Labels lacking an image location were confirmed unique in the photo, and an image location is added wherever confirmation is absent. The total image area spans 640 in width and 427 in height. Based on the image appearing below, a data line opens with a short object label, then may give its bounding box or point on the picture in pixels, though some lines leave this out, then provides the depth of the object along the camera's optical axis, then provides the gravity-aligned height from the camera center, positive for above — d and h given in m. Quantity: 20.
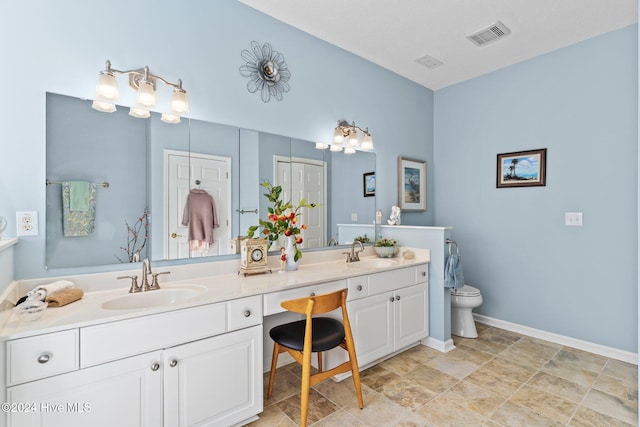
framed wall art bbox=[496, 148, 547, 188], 3.03 +0.44
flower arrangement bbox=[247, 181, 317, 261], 2.28 -0.06
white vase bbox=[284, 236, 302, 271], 2.31 -0.28
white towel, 1.41 -0.33
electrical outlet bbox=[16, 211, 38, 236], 1.56 -0.04
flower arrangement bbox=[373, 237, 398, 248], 2.97 -0.27
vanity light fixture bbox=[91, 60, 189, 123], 1.70 +0.66
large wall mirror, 1.67 +0.20
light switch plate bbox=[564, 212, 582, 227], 2.82 -0.04
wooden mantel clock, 2.13 -0.28
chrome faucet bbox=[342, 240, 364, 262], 2.80 -0.36
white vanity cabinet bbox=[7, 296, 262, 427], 1.22 -0.70
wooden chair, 1.73 -0.72
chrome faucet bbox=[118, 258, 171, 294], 1.72 -0.37
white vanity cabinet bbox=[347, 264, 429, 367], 2.31 -0.76
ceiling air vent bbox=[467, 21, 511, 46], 2.58 +1.49
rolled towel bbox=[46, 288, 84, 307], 1.43 -0.38
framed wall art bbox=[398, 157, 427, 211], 3.45 +0.33
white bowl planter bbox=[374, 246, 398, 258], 2.96 -0.34
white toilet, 3.04 -0.92
